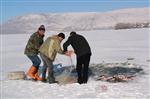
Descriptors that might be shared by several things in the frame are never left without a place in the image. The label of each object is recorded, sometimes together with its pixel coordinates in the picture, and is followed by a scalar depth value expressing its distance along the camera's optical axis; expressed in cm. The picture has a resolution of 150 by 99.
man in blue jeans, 1095
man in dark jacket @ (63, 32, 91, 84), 1038
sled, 1145
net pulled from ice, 1086
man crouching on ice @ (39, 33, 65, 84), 1052
